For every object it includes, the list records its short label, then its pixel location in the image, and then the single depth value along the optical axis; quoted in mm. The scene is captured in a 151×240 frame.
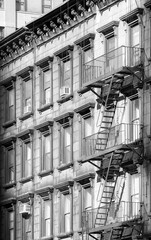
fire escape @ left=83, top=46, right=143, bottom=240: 55500
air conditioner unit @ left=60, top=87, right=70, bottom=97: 62956
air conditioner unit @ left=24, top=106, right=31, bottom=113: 66938
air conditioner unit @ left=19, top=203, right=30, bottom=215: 65625
